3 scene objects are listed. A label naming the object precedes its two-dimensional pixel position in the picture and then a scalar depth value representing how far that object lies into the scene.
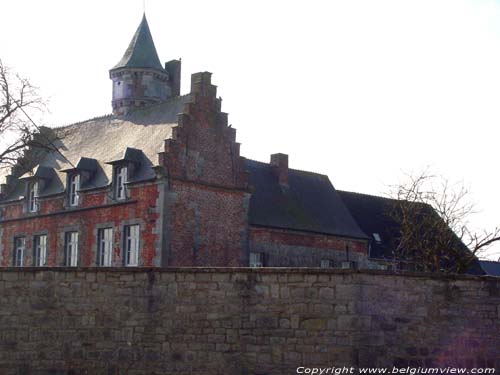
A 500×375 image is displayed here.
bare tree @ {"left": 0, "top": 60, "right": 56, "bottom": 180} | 31.16
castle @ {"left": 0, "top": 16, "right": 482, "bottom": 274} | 31.30
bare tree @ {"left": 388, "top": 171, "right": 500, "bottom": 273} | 30.11
